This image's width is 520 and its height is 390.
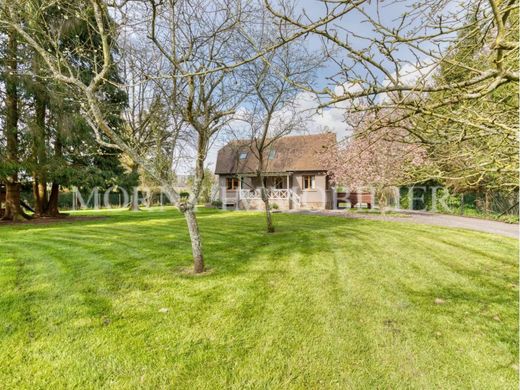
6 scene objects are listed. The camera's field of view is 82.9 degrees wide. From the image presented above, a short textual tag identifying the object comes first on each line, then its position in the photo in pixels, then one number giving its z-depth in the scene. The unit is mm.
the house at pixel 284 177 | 23891
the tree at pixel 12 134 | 13039
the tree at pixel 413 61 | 2250
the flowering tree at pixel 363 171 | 16039
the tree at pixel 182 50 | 4977
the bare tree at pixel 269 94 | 8448
